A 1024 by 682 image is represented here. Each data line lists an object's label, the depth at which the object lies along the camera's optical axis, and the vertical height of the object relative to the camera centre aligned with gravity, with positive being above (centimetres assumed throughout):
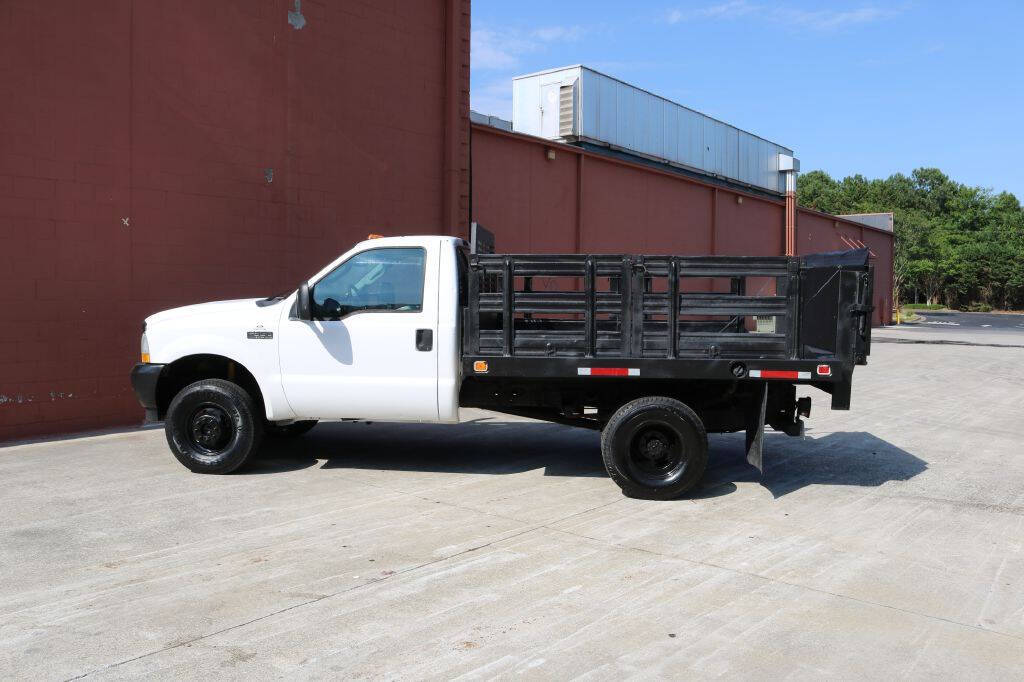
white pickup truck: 709 -39
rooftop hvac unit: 2548 +585
